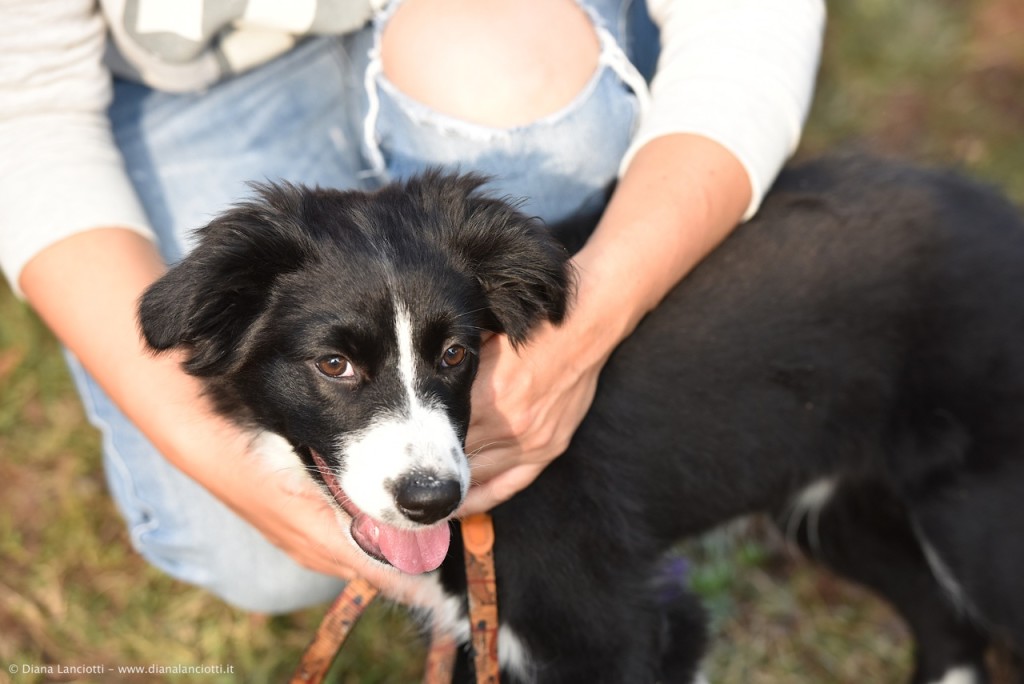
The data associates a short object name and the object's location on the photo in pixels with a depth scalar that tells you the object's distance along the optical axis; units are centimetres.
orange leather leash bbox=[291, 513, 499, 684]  98
